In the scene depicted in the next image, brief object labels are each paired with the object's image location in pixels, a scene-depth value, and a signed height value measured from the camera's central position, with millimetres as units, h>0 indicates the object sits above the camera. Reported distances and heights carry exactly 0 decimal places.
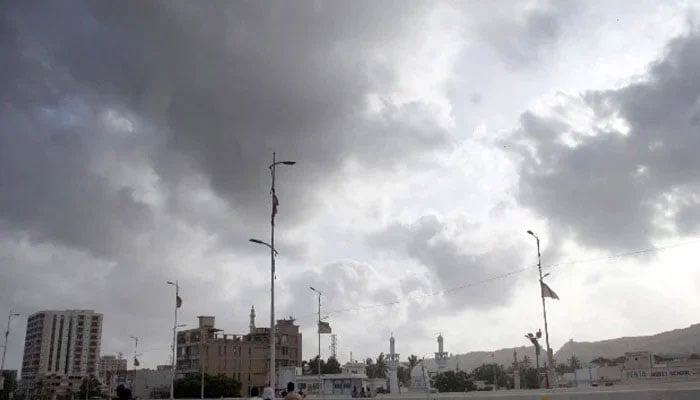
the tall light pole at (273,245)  35594 +7168
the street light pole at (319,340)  60094 +3271
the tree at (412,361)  152500 +2033
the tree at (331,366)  142125 +1074
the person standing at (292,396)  17250 -624
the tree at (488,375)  132000 -1409
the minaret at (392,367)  90575 +507
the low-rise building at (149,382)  126438 -1372
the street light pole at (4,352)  87250 +3372
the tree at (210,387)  104375 -2090
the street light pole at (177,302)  61125 +6738
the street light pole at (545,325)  46381 +3093
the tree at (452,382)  106062 -2186
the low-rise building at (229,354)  121375 +3728
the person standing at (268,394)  19370 -633
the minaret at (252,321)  142750 +11398
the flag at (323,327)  58969 +3977
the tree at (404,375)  134200 -1093
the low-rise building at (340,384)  90188 -1810
